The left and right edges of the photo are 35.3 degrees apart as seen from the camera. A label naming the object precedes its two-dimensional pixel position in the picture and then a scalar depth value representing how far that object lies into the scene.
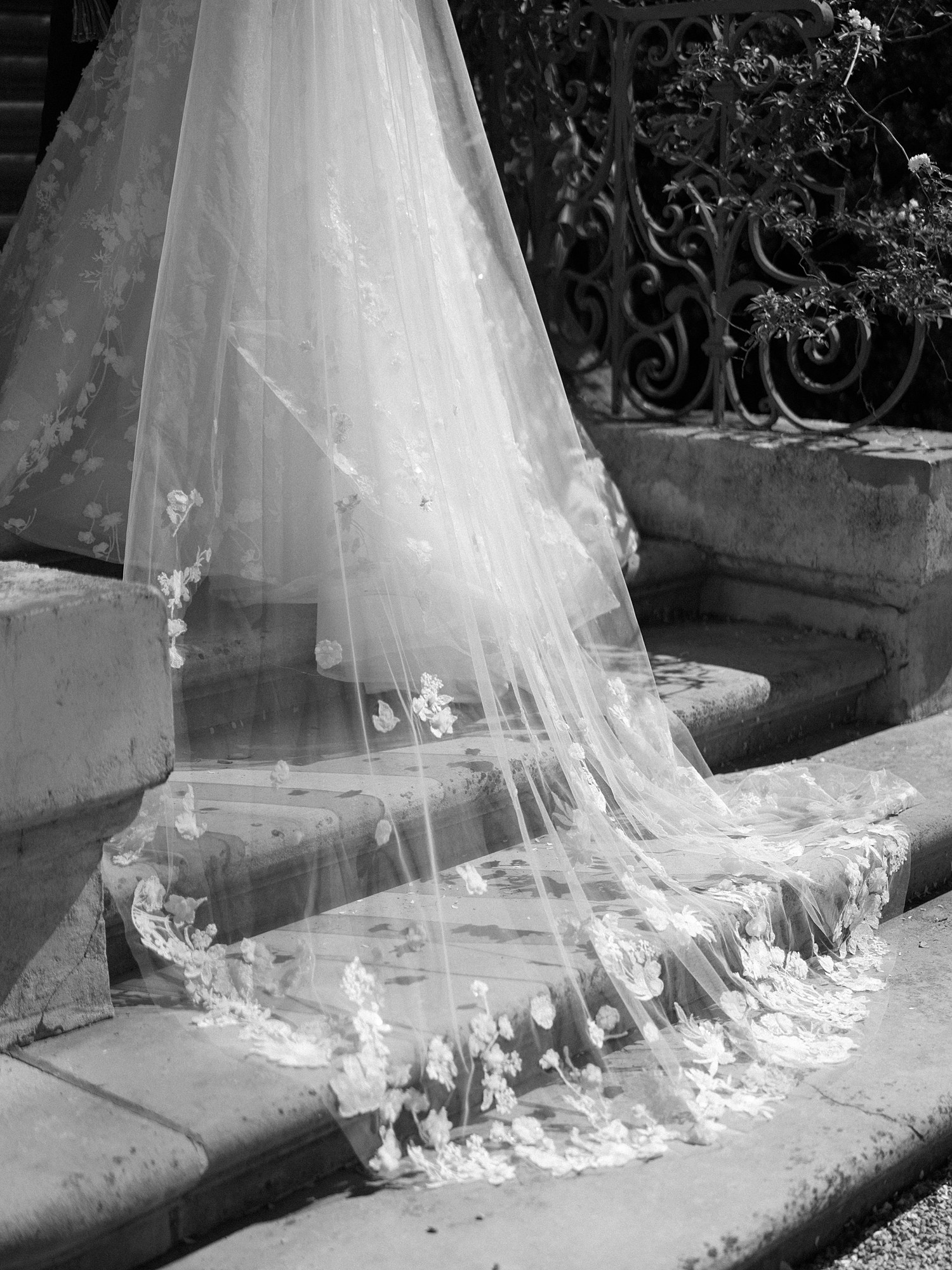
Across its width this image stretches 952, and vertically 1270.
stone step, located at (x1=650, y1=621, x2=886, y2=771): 3.66
